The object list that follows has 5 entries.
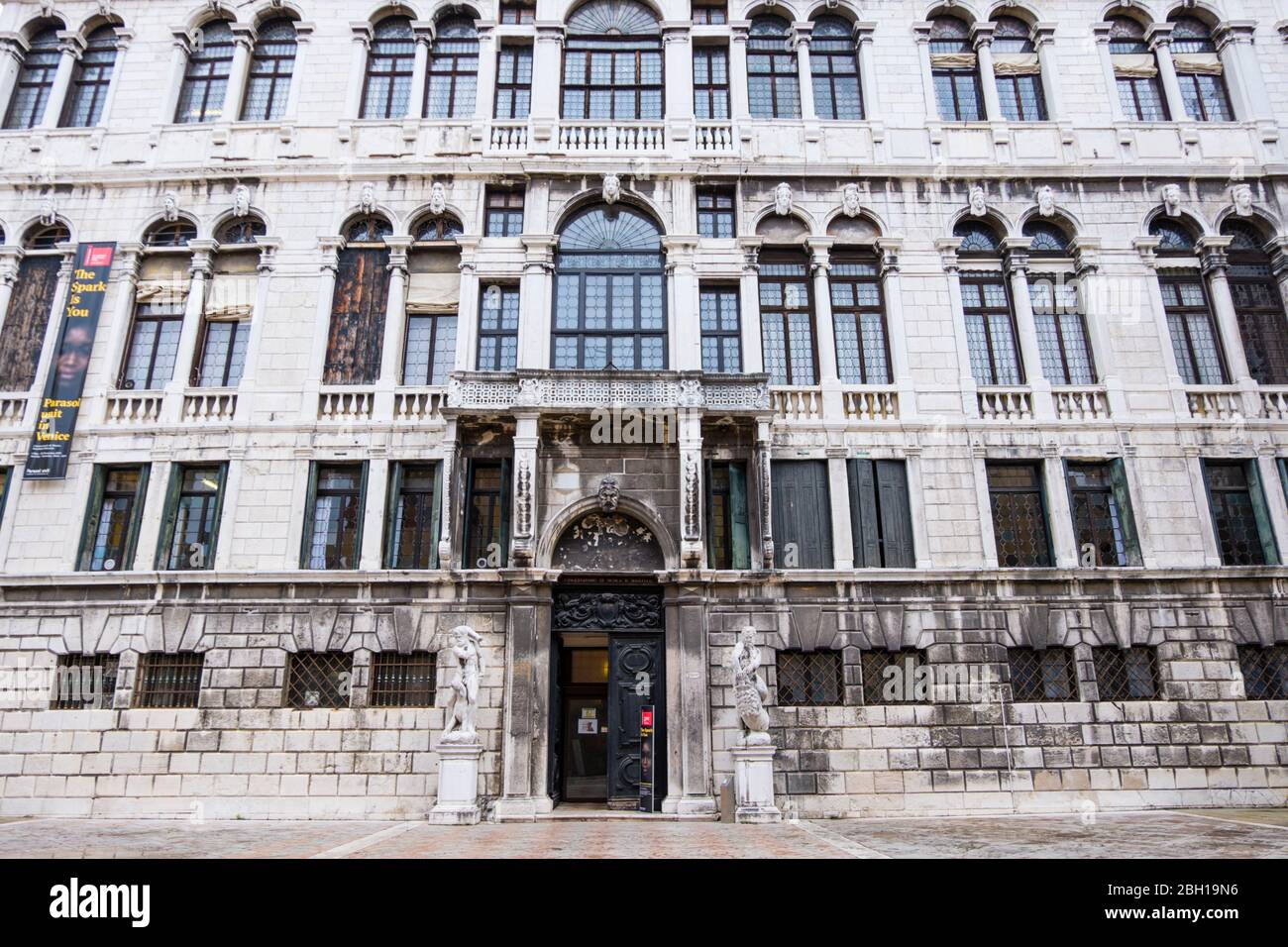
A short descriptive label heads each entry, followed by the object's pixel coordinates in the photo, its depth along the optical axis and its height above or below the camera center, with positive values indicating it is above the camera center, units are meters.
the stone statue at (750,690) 14.20 +0.33
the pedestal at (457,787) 14.20 -1.36
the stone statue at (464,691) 14.58 +0.36
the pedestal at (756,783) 14.09 -1.30
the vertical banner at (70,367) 17.34 +7.78
